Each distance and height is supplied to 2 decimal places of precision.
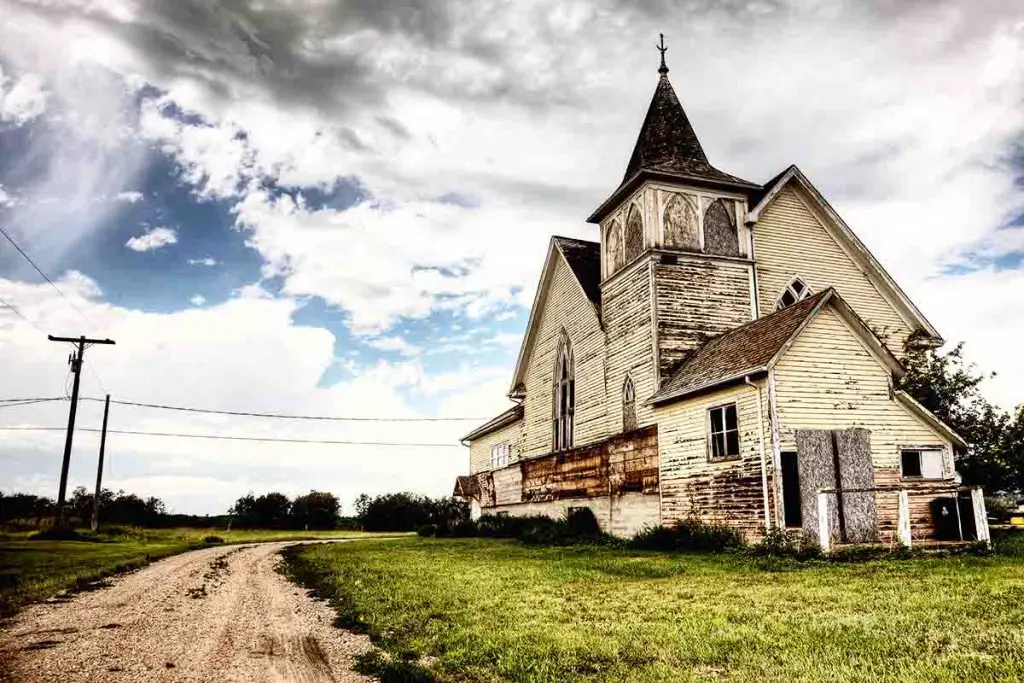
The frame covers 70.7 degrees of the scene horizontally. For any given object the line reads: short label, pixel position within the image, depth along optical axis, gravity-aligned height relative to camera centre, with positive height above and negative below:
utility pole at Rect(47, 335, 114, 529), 33.53 +4.55
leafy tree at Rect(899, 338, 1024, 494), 20.97 +2.24
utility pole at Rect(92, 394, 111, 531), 40.06 +0.99
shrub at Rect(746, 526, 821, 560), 15.16 -0.95
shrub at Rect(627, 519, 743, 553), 17.38 -0.90
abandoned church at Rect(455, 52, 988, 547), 16.81 +3.57
